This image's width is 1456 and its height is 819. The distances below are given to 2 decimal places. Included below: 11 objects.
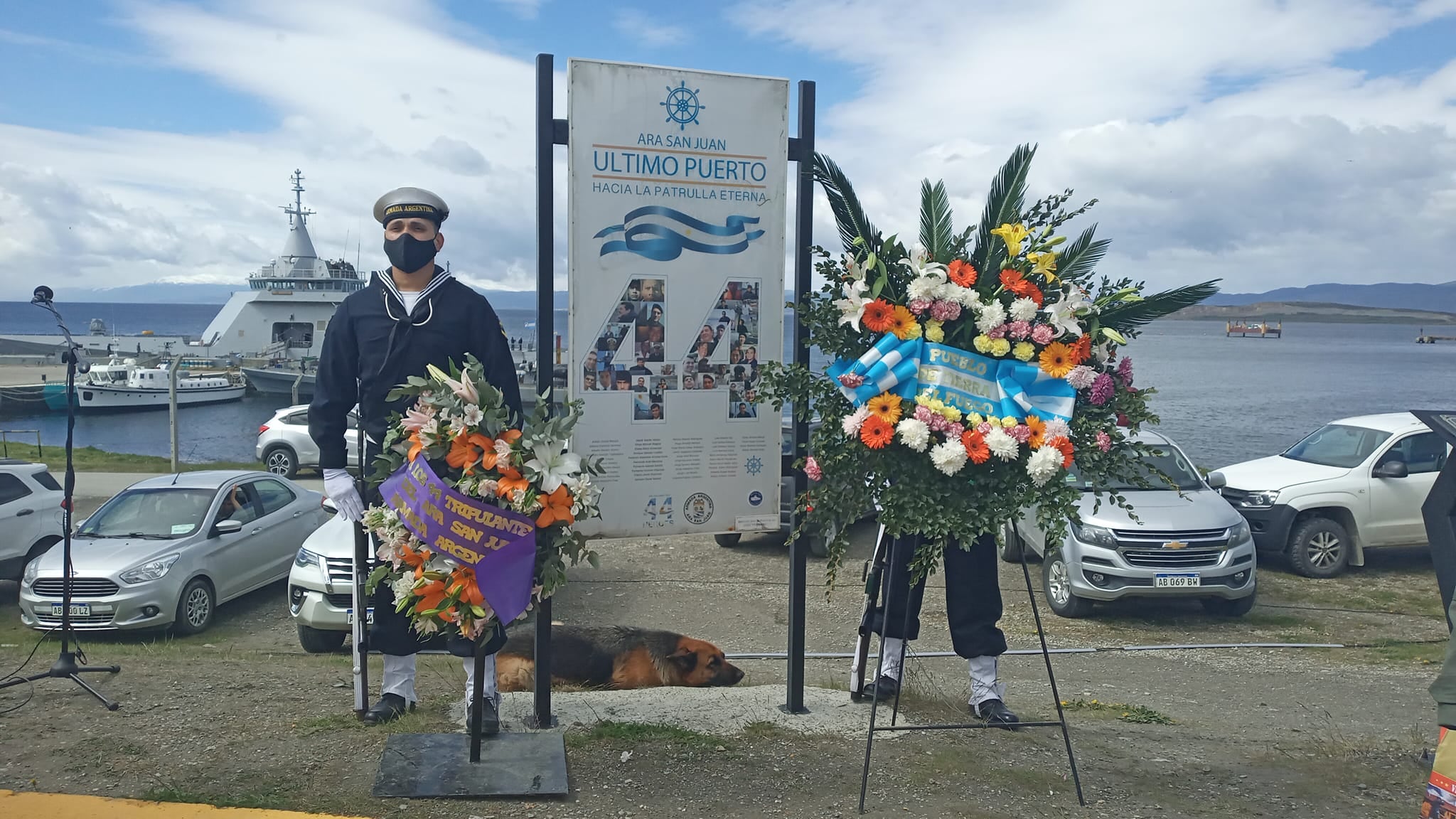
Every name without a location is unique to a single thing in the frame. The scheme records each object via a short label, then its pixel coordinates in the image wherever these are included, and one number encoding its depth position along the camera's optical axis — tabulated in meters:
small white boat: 41.25
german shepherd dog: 6.05
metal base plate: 3.79
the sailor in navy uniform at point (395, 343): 4.42
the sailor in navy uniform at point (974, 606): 4.76
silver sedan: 8.87
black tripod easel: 4.55
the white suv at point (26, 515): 10.26
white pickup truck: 11.02
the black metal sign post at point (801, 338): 4.64
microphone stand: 4.93
